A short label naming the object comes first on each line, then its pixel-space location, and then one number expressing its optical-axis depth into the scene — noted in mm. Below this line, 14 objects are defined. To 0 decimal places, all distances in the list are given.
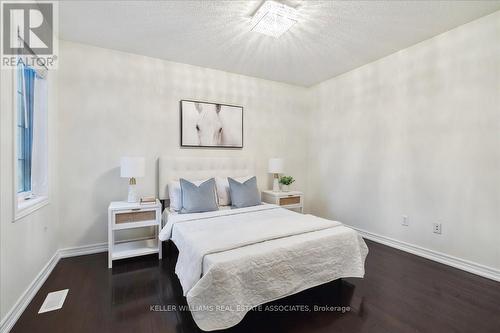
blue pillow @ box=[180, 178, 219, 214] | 2787
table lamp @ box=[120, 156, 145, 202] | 2689
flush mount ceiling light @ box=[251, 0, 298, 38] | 2158
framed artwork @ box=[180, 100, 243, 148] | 3430
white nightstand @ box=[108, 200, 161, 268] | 2527
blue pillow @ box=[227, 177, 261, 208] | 3123
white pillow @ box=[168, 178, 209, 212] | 2912
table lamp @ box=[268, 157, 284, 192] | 3902
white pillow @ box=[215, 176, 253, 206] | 3277
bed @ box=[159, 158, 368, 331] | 1511
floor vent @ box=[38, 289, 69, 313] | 1819
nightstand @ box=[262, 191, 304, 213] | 3725
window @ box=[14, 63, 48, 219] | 2072
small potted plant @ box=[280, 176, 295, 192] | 3957
